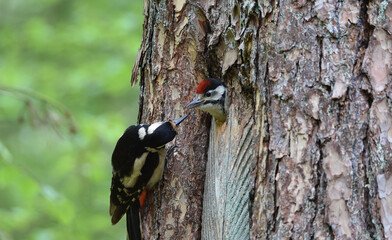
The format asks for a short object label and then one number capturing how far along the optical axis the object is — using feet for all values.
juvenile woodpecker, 17.79
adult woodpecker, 19.58
